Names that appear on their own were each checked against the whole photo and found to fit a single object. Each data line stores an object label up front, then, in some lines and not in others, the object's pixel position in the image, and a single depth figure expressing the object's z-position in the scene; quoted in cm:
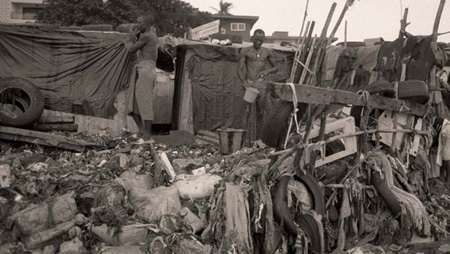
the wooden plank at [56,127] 861
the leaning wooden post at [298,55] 609
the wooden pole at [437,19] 782
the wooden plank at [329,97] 424
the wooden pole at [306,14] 679
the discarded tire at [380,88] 538
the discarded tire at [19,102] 787
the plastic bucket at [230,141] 718
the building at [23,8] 3497
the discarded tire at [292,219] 432
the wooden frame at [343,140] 492
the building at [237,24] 4384
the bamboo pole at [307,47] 609
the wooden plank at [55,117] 874
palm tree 5162
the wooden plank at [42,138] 728
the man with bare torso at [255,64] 889
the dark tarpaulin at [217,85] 1012
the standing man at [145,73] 783
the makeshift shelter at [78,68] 897
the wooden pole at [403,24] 893
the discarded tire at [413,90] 561
